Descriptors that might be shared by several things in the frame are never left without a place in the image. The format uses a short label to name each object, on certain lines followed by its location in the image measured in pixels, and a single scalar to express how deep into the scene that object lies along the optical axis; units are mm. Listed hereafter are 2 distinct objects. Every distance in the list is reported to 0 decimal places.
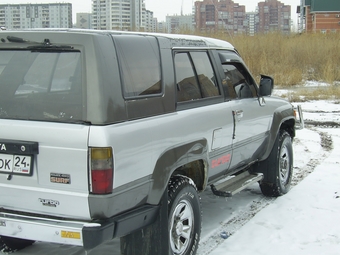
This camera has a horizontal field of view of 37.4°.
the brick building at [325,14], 61312
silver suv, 3238
